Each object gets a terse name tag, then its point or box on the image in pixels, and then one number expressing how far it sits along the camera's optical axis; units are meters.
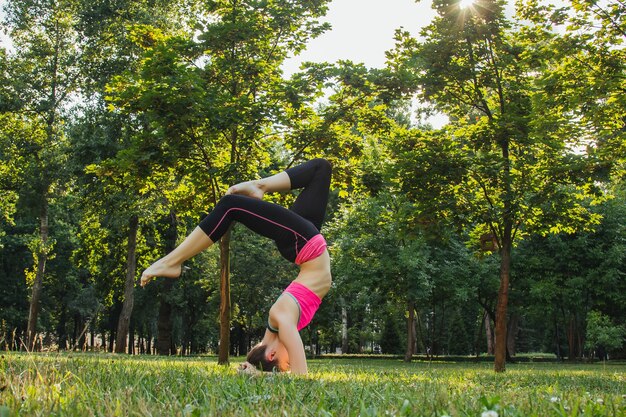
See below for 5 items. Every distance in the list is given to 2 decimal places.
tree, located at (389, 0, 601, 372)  13.46
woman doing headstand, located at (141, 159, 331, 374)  5.01
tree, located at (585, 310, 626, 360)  31.61
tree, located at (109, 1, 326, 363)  12.26
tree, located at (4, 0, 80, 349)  27.05
